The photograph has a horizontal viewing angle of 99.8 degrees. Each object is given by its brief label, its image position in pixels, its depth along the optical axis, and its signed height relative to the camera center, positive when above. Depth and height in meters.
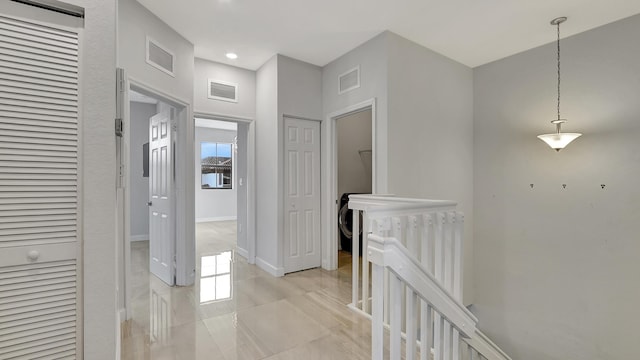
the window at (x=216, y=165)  7.94 +0.43
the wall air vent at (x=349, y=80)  3.41 +1.30
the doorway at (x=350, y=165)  4.96 +0.28
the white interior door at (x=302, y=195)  3.70 -0.22
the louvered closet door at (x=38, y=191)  0.99 -0.05
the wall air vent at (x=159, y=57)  2.68 +1.28
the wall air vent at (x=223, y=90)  3.72 +1.25
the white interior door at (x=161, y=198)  3.24 -0.25
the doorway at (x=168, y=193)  3.18 -0.18
